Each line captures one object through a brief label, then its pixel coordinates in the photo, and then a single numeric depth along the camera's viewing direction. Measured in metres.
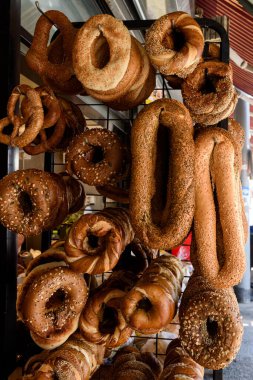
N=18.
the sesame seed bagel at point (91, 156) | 1.18
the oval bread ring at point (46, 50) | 1.25
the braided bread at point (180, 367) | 1.26
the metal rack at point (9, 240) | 1.35
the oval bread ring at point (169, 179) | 0.99
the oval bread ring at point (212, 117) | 1.11
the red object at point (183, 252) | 3.12
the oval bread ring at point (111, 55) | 1.04
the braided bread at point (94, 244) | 1.10
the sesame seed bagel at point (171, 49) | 0.99
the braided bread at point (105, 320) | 1.22
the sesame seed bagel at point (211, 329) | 1.03
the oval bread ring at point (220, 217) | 1.00
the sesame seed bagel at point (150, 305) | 1.05
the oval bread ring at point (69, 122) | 1.35
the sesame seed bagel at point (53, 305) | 1.15
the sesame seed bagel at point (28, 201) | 1.14
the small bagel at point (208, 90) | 1.04
